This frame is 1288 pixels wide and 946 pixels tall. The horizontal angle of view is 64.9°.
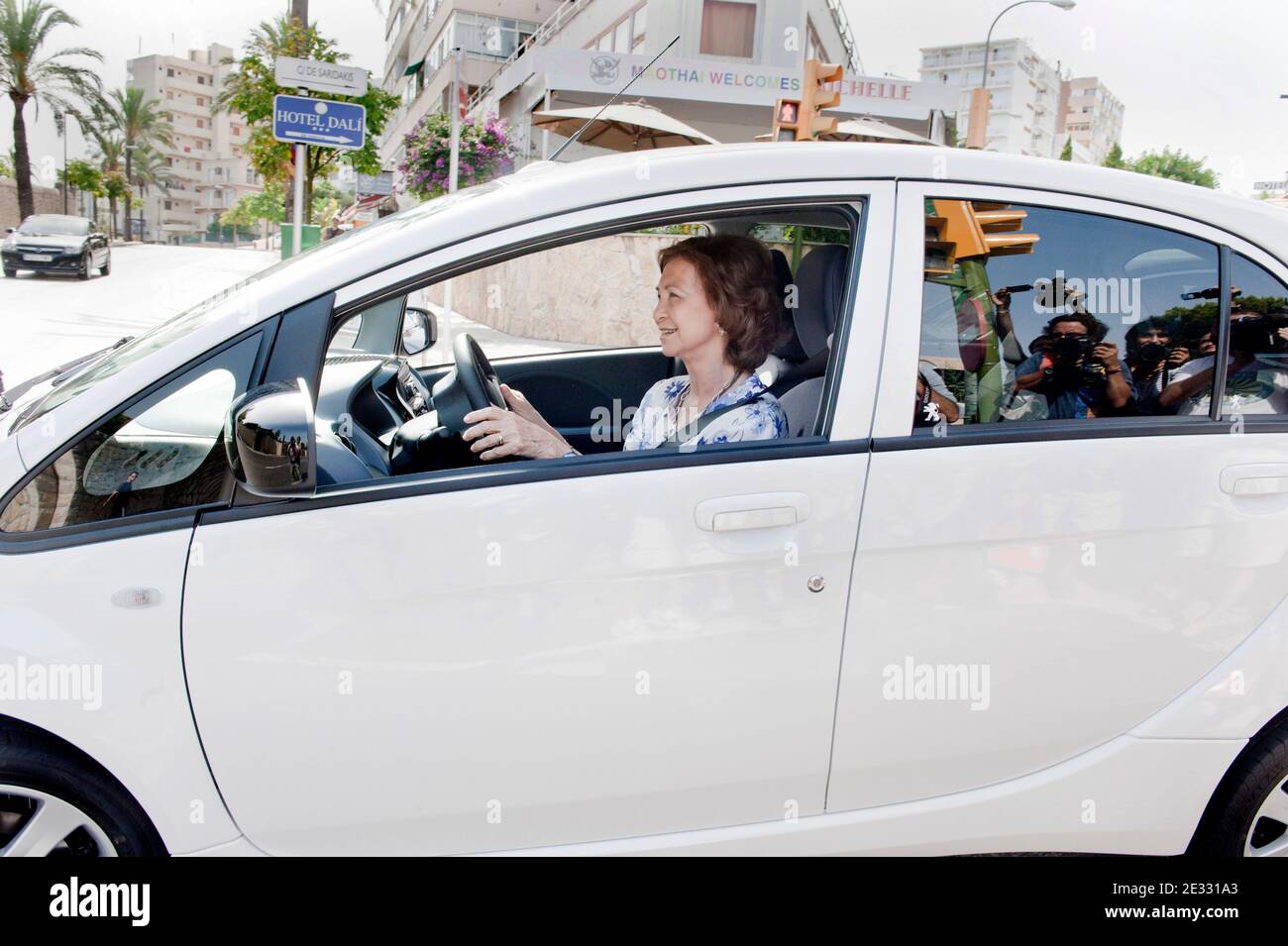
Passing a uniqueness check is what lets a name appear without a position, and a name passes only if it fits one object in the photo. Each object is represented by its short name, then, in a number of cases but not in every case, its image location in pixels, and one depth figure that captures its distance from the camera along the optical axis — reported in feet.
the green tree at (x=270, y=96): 55.83
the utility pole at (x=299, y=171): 28.62
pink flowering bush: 59.16
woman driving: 8.20
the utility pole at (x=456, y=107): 30.34
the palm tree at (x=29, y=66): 115.55
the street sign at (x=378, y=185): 145.69
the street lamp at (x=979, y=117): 21.09
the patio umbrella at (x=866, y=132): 29.73
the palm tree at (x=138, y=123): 219.00
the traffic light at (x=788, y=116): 24.54
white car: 5.72
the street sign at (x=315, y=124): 29.78
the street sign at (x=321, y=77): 29.14
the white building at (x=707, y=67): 78.74
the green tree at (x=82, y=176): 182.09
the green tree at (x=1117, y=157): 202.95
